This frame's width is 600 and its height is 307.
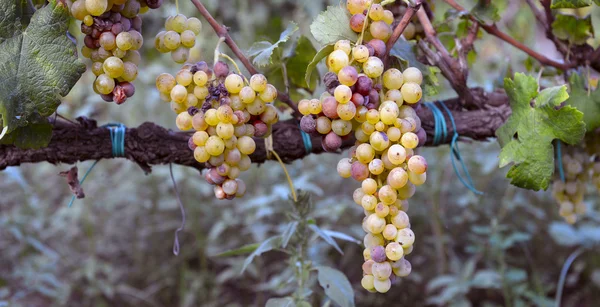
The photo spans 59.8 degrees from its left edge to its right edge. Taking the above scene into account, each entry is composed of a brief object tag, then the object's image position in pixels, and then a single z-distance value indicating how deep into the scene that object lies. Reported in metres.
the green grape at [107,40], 0.63
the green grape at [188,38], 0.68
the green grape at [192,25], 0.69
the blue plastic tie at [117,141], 0.80
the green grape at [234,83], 0.63
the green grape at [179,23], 0.68
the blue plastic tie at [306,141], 0.83
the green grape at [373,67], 0.60
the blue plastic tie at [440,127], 0.86
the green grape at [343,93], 0.58
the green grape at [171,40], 0.67
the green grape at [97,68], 0.65
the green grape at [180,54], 0.68
